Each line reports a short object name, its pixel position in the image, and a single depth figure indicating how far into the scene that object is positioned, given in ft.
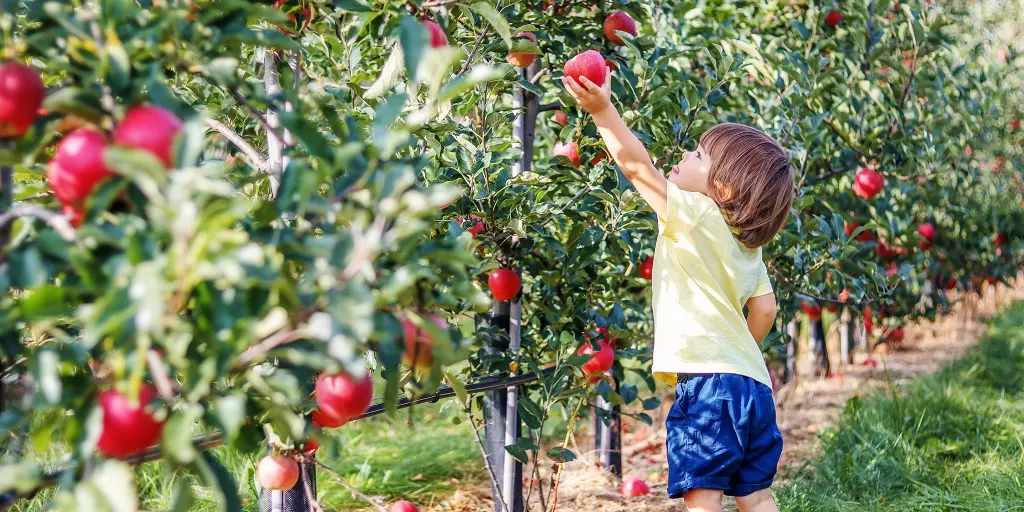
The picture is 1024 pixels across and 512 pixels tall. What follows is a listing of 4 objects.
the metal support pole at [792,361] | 14.75
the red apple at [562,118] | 7.67
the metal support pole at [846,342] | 17.78
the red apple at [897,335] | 17.24
